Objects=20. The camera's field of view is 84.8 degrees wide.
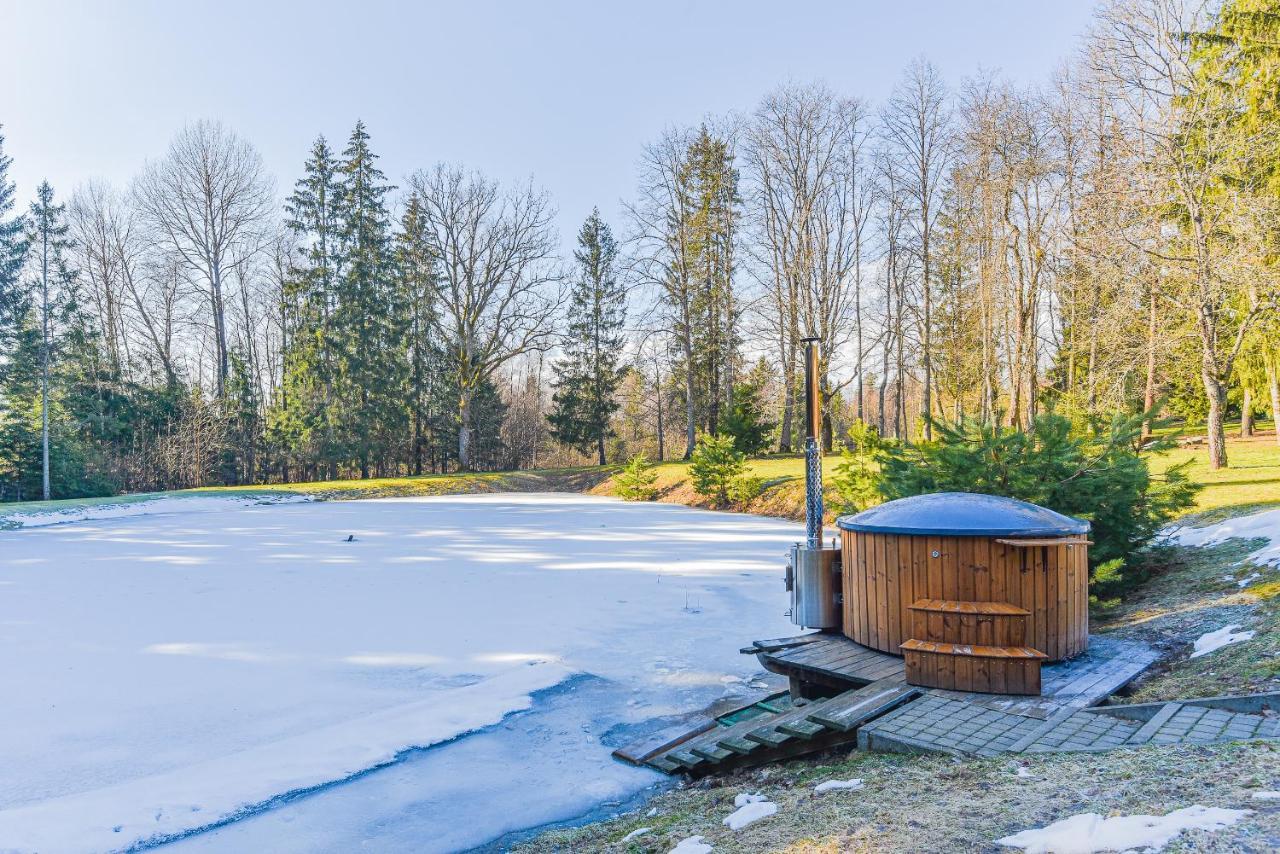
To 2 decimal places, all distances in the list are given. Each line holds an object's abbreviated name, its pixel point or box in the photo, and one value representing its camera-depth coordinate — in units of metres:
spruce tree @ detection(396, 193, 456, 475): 27.92
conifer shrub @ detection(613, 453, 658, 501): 20.84
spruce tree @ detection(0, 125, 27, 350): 19.19
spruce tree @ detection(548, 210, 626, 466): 31.91
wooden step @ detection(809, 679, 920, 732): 3.36
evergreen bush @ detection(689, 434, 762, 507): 17.42
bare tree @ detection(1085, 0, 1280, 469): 11.23
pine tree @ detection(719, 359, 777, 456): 23.53
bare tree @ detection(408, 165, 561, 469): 26.94
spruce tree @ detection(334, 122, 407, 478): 26.17
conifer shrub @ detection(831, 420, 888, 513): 11.20
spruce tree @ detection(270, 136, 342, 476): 25.70
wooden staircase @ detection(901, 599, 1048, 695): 3.68
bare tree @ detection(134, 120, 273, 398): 25.31
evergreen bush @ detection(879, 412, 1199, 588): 5.85
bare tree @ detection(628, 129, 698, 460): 25.30
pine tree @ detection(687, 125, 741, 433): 25.56
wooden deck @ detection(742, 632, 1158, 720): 3.57
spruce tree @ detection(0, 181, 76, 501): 18.98
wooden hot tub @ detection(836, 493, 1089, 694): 3.77
